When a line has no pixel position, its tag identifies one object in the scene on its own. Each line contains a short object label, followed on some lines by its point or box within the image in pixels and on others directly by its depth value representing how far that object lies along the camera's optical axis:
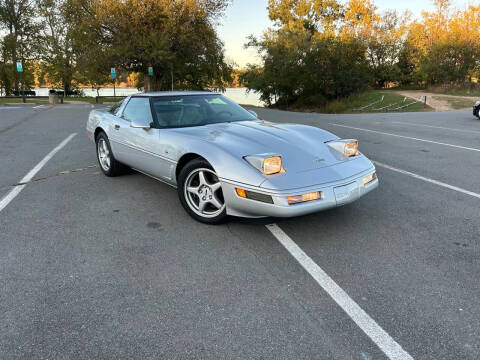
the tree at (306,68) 38.00
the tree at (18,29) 41.97
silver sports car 3.01
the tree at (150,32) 29.62
